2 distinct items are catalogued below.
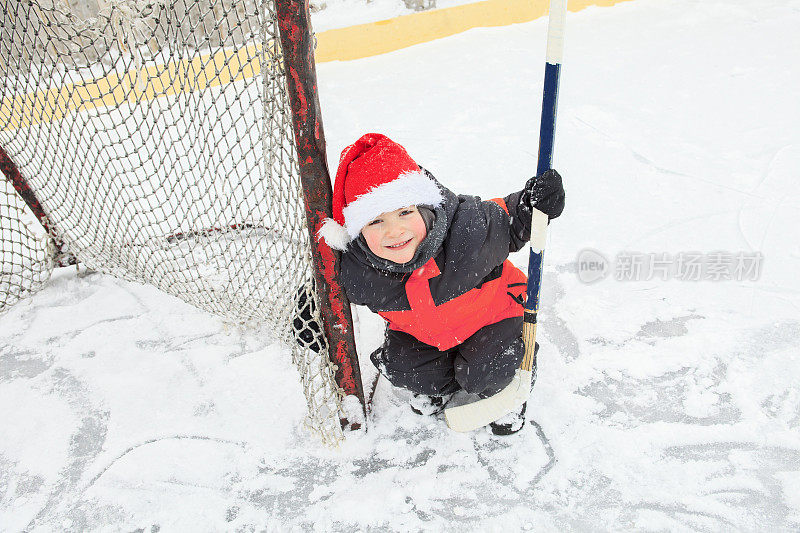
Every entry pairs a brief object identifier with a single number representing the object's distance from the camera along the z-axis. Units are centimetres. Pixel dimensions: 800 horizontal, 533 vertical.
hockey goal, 107
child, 120
